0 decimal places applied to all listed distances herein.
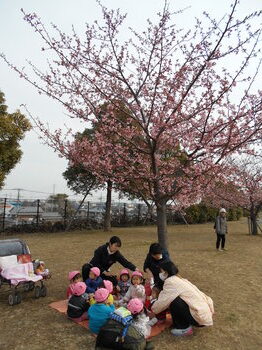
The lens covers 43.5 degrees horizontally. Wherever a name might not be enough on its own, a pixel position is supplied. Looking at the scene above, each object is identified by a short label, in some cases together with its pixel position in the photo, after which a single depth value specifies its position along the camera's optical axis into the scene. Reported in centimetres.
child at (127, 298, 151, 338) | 424
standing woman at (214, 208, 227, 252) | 1145
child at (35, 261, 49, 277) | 582
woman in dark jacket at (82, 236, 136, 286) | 577
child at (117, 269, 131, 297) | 562
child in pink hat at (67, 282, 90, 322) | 475
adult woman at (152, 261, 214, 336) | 423
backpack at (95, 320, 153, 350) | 355
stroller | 537
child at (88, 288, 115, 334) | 419
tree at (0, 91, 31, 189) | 1228
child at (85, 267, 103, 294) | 541
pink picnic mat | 438
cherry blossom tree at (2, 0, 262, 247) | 569
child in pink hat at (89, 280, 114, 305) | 444
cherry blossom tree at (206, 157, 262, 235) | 1703
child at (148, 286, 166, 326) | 449
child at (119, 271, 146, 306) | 514
